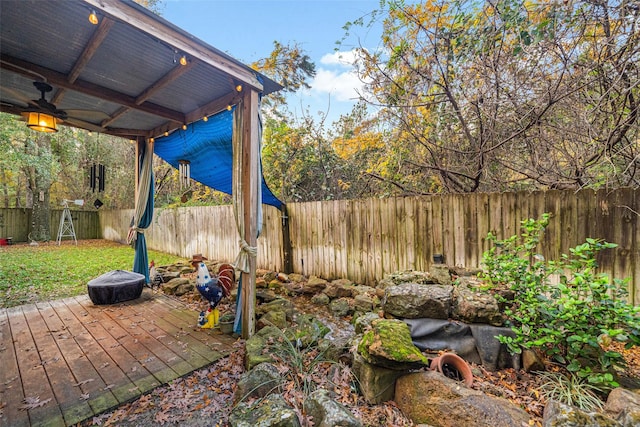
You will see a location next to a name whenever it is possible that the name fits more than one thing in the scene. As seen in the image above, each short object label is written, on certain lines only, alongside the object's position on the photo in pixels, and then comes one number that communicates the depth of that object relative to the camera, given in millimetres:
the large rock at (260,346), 2015
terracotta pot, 1737
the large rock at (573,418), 1241
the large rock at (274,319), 2702
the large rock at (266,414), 1397
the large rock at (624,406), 1243
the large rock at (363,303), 3139
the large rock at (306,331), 2375
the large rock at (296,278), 4380
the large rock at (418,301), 2098
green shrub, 1470
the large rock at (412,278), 2671
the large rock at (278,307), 3043
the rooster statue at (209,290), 2758
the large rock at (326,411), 1397
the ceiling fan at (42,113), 2469
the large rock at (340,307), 3266
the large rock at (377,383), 1704
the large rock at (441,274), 2666
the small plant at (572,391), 1487
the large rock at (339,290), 3676
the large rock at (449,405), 1385
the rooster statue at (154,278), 4220
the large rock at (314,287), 3957
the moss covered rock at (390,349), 1622
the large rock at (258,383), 1738
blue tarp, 3199
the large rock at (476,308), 2002
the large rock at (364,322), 2172
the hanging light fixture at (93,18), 1663
